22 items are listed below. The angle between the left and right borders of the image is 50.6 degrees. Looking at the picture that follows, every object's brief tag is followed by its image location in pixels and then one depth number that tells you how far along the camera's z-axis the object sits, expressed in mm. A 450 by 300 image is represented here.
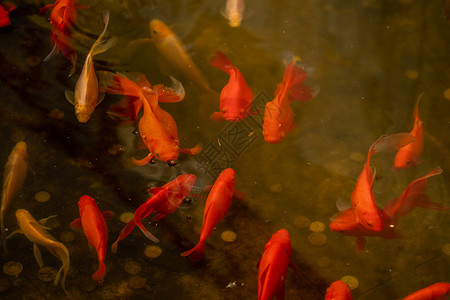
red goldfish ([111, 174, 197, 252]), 2252
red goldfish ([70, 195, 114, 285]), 2146
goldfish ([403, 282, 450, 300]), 2035
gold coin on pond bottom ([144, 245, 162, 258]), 2359
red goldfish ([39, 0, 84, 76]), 2957
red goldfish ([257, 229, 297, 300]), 1993
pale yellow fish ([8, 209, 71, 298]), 2232
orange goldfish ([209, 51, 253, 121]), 2549
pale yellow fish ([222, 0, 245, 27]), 3201
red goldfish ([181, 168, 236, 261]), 2197
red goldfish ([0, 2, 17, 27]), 3098
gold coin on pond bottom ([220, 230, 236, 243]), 2447
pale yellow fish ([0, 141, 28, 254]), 2393
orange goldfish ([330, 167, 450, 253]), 2416
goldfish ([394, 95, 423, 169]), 2564
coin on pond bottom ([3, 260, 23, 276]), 2234
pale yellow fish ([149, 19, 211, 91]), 3035
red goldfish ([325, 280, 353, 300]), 2047
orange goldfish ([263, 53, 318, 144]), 2486
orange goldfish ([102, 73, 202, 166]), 2396
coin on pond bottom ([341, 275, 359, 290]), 2293
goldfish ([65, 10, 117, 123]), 2555
